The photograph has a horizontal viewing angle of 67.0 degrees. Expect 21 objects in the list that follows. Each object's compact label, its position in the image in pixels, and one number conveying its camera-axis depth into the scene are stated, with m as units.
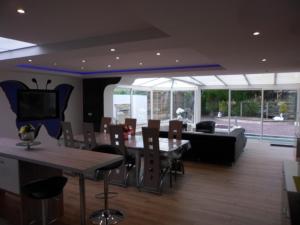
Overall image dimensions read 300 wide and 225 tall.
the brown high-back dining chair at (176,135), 4.72
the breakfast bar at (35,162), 2.44
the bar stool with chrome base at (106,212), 2.92
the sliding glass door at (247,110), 9.49
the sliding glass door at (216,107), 10.19
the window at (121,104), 9.17
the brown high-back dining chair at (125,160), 4.21
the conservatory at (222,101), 8.84
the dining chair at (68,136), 4.84
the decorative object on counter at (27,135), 2.97
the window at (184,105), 11.37
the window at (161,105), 11.95
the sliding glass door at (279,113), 8.80
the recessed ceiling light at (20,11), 2.38
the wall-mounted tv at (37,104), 6.18
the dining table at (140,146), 3.98
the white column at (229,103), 9.95
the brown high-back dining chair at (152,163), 3.86
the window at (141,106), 10.46
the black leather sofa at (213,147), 5.34
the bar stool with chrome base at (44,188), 2.21
